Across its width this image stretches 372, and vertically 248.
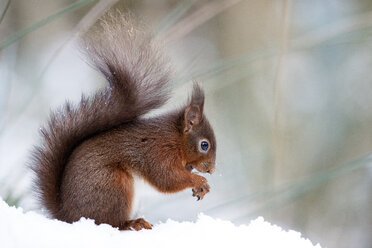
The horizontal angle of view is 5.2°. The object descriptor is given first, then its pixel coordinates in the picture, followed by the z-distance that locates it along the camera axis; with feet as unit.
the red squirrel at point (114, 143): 12.80
